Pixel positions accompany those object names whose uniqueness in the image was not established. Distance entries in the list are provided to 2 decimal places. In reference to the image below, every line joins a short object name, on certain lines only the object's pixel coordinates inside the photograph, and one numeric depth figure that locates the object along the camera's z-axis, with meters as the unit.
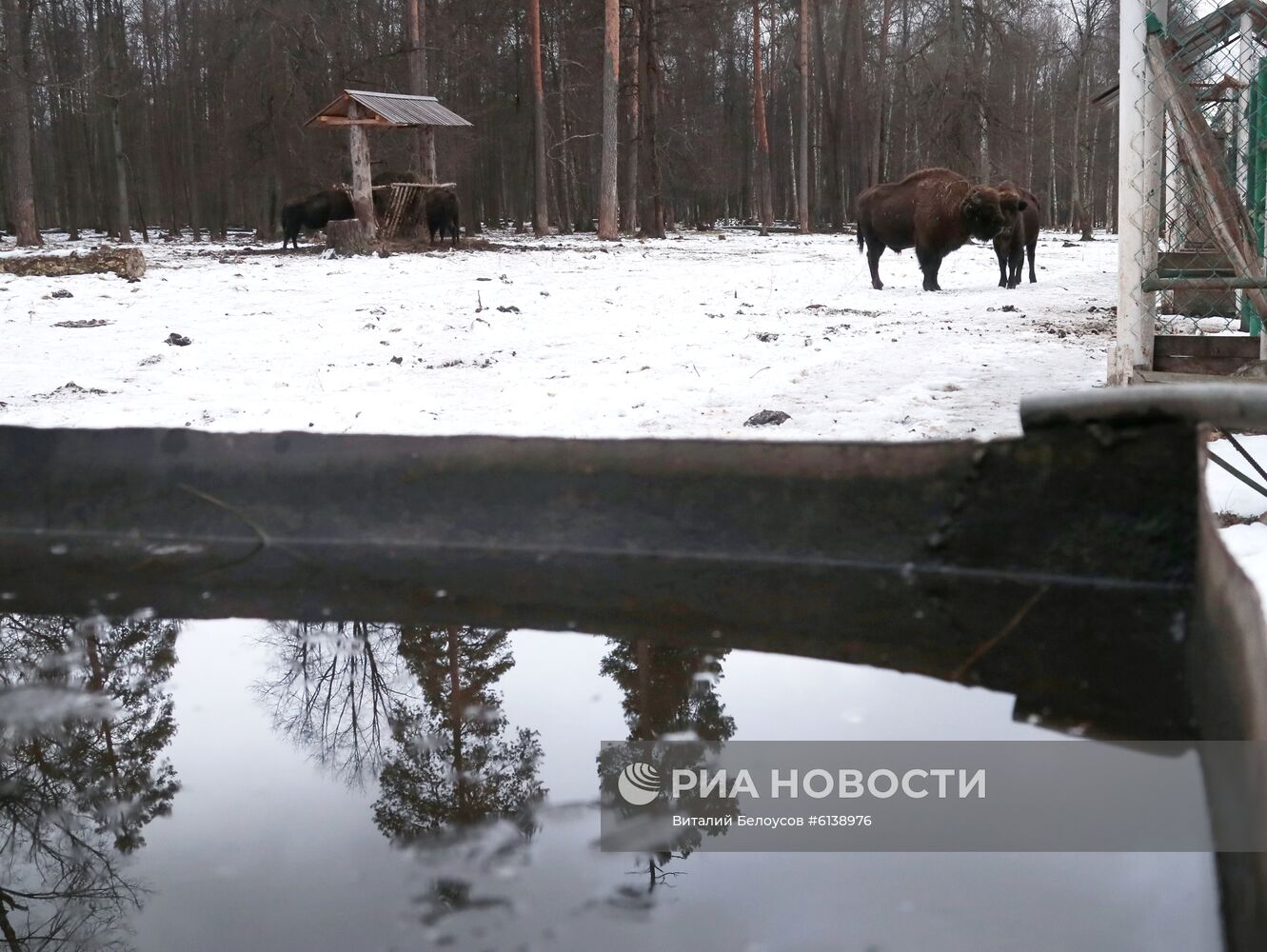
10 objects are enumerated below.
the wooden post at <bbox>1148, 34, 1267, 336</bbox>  4.86
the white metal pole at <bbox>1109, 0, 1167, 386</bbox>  5.41
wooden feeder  17.83
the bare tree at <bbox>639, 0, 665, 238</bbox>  25.20
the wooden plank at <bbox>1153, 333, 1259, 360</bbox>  5.37
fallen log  12.81
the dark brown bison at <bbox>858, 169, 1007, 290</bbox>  13.12
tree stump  17.62
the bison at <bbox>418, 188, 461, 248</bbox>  20.55
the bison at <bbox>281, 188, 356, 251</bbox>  20.69
